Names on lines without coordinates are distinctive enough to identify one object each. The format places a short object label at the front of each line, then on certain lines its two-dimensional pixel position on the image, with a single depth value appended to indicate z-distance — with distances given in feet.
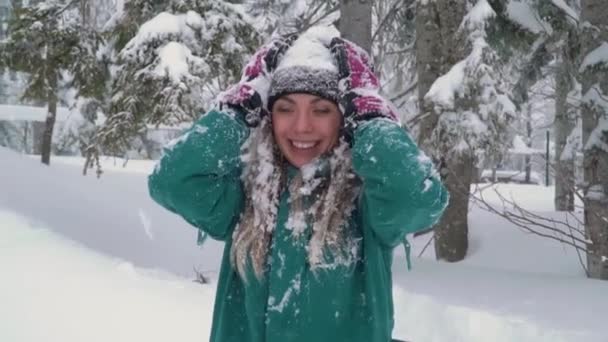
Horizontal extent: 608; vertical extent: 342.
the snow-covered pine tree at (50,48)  28.09
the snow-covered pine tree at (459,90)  21.63
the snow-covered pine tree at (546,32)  23.40
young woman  5.90
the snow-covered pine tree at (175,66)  22.74
